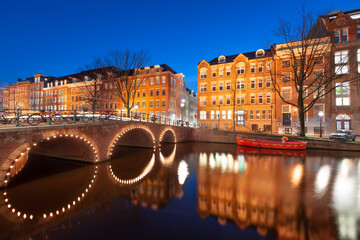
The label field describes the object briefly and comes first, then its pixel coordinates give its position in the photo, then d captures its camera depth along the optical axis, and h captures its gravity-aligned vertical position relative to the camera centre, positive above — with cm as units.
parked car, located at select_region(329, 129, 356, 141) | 2374 -162
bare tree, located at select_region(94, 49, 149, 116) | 3084 +1013
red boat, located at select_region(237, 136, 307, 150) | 2272 -276
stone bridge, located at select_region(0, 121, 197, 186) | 948 -139
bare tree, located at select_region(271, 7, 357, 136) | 3322 +1095
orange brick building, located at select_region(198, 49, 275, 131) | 3853 +705
